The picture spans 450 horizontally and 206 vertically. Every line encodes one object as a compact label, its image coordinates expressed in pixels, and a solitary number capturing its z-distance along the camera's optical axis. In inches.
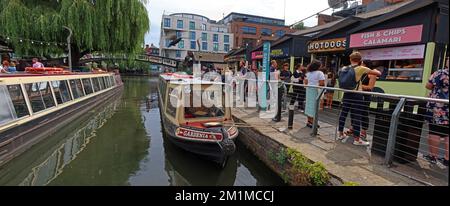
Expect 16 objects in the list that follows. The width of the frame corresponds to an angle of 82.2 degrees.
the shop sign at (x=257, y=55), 690.2
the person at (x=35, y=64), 432.3
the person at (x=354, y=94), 182.7
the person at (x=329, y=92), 297.4
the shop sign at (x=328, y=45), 388.2
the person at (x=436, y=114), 134.2
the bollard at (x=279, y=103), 260.3
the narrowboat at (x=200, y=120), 199.6
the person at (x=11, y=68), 395.2
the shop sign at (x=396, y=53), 286.0
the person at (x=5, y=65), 383.6
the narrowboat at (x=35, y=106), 208.5
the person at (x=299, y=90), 292.9
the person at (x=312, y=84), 227.9
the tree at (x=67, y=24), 589.6
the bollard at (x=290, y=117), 231.9
